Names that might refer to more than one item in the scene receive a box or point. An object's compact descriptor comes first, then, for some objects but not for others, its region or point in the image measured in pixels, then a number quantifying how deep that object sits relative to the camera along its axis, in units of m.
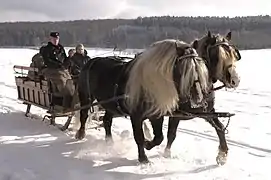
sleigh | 8.23
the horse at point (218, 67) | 5.62
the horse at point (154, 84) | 4.99
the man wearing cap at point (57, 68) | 8.28
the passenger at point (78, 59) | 9.26
